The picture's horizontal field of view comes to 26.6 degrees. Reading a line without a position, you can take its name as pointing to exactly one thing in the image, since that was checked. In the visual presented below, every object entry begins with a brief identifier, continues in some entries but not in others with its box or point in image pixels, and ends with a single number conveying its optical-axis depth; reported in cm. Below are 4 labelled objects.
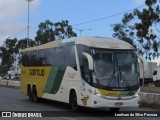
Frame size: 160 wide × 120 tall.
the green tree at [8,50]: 8342
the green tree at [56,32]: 6559
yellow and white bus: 1400
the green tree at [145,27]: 4137
